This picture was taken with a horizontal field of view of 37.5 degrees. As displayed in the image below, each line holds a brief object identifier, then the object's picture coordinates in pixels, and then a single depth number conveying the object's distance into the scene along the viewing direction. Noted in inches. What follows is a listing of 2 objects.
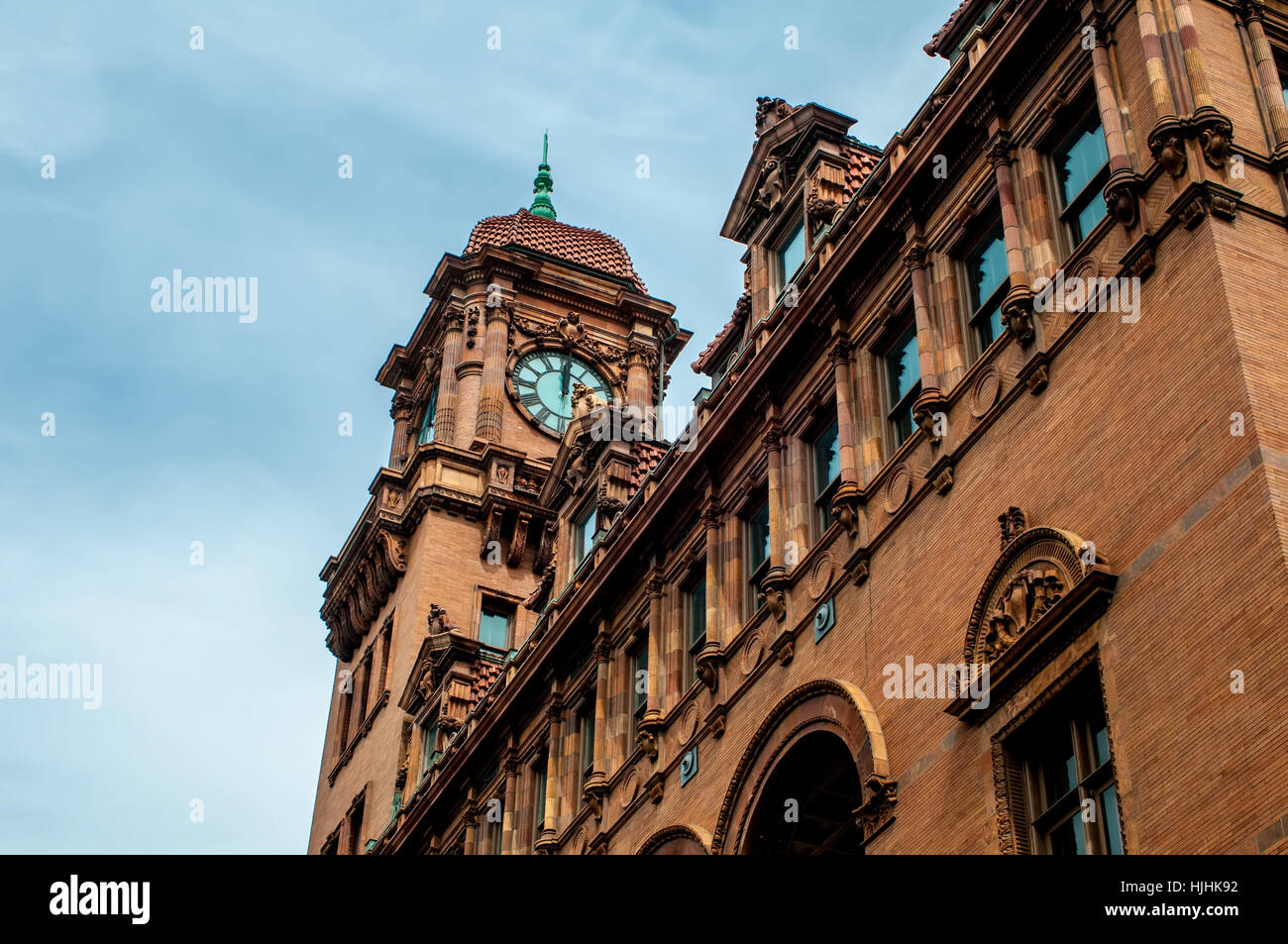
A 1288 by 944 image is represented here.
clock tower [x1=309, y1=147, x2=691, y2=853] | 2161.7
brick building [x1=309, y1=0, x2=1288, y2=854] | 789.9
